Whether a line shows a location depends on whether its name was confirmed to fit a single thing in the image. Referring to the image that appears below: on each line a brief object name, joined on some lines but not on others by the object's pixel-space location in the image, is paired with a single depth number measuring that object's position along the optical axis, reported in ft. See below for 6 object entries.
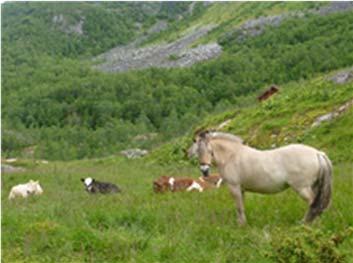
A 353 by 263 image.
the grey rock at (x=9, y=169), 116.57
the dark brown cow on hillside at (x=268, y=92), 175.39
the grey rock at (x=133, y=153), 176.10
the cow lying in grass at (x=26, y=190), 73.05
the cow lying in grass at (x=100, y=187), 70.60
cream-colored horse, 34.22
